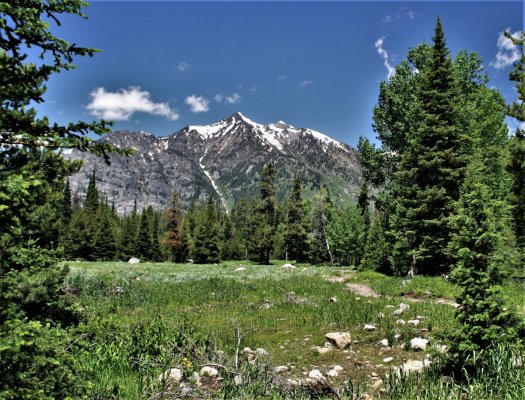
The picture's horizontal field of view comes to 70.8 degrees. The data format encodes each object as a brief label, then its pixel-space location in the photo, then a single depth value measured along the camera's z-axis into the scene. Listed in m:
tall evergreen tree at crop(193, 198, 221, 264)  75.38
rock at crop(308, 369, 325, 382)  7.30
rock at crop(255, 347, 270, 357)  8.88
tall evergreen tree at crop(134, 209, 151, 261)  79.25
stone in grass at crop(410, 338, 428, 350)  8.91
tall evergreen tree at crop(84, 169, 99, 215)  93.49
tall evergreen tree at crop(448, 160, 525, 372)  6.46
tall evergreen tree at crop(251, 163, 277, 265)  69.19
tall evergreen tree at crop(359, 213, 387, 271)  34.84
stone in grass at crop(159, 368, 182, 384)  6.62
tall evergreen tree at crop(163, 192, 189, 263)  72.94
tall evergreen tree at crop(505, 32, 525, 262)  23.94
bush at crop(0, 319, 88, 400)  3.70
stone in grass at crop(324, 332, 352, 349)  9.72
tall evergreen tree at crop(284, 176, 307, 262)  70.75
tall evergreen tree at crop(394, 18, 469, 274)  22.30
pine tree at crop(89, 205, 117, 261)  74.12
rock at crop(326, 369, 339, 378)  7.70
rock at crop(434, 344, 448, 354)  7.55
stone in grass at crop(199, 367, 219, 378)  7.28
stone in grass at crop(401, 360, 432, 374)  7.36
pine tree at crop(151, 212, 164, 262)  80.06
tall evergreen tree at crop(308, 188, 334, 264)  64.25
